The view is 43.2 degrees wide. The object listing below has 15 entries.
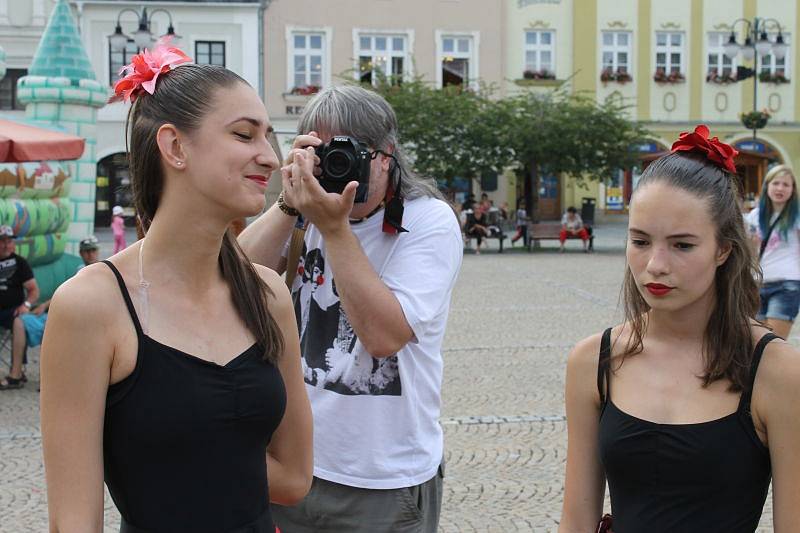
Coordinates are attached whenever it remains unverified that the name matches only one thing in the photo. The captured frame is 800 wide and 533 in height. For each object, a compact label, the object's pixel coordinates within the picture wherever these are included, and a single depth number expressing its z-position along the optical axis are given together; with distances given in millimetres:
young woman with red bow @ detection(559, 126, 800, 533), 1943
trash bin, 34312
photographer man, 2334
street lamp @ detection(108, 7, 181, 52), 20672
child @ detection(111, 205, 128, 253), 18953
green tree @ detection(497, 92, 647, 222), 25828
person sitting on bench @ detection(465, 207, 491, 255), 24891
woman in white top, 7043
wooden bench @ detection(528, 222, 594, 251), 25141
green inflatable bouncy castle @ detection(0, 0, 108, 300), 10195
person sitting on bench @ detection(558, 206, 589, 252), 24891
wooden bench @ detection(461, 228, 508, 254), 25344
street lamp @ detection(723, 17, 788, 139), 22094
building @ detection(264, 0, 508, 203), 34469
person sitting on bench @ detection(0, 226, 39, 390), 8270
